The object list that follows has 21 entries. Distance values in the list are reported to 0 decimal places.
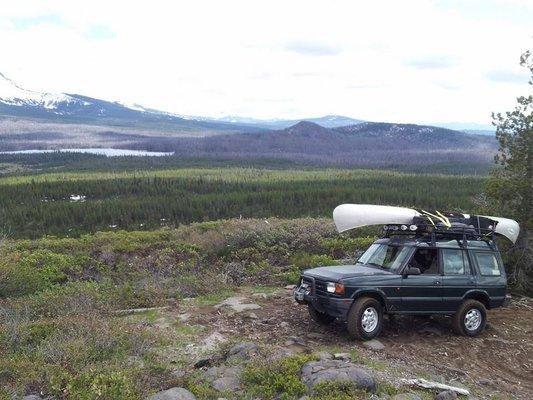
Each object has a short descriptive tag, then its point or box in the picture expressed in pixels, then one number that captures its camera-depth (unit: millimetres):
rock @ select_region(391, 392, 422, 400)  7789
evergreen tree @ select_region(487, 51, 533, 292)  14812
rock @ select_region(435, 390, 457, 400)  7924
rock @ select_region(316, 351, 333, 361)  8970
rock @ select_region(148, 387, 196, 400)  7730
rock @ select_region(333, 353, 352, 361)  9117
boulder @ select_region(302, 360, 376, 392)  7930
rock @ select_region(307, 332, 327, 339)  10594
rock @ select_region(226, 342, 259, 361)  9242
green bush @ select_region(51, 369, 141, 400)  7660
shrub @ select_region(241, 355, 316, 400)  7922
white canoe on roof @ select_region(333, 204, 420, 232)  11117
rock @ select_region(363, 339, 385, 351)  9964
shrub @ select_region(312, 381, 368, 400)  7535
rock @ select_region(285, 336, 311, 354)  9781
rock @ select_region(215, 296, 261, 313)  12500
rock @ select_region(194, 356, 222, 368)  9156
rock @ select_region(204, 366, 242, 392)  8266
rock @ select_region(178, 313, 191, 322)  11657
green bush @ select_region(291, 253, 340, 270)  17203
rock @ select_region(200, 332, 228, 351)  9977
